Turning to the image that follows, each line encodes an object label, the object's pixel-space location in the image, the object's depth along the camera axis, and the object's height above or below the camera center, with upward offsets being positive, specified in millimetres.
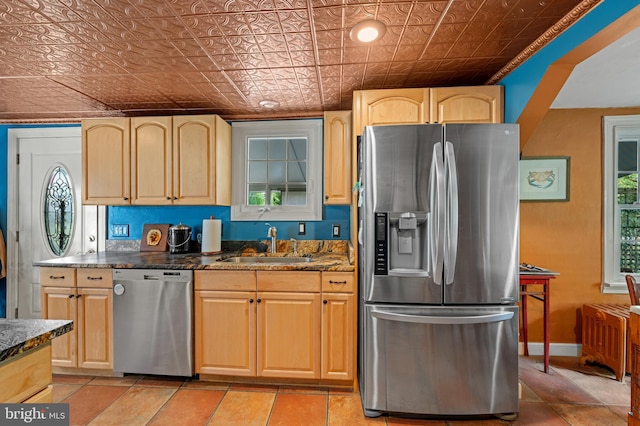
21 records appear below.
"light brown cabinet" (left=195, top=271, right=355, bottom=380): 2178 -847
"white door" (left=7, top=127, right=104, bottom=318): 3080 +42
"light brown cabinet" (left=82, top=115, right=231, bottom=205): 2646 +436
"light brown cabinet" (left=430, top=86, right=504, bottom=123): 2111 +753
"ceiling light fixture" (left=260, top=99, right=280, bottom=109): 2605 +940
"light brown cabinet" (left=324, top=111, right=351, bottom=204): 2477 +449
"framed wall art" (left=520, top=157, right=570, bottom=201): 2756 +307
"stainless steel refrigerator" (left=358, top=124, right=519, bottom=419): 1826 -340
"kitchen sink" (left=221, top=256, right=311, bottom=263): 2724 -449
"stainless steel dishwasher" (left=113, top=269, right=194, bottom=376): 2238 -833
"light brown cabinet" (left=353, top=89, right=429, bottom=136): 2156 +749
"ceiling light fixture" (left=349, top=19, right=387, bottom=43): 1537 +947
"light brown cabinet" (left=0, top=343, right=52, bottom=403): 873 -517
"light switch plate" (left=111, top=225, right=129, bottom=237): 3064 -219
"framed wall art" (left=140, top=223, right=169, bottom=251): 2943 -271
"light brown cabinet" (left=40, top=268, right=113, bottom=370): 2309 -779
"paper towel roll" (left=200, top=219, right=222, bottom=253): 2752 -239
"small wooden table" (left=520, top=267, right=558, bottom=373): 2355 -562
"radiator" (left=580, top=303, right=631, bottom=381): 2299 -1002
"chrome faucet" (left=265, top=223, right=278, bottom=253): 2809 -242
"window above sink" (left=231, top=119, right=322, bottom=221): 2949 +402
